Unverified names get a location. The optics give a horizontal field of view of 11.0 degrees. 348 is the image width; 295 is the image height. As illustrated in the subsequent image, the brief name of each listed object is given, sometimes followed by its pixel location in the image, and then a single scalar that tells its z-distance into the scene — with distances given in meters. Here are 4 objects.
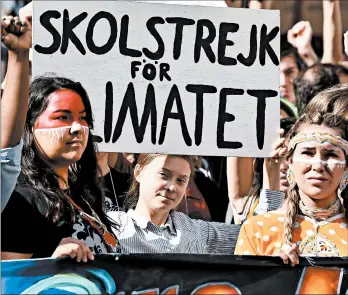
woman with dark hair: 6.07
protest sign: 7.02
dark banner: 6.07
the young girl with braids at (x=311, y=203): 6.75
